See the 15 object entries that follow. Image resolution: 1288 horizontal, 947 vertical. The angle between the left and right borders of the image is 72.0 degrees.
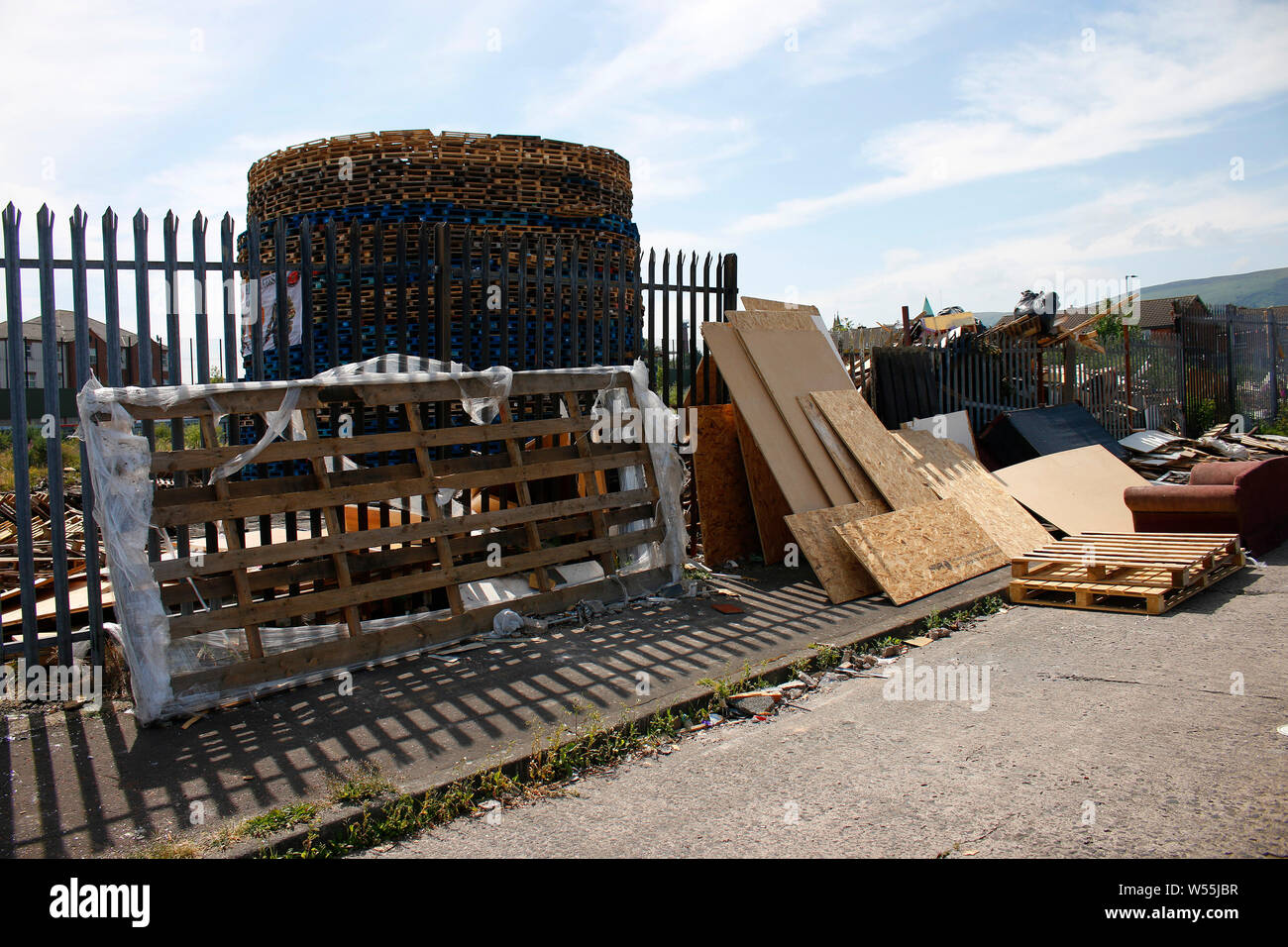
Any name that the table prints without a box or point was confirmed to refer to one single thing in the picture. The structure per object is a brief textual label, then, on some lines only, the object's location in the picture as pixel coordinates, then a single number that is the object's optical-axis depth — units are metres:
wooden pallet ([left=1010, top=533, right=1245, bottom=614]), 7.15
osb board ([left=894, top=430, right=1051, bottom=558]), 9.09
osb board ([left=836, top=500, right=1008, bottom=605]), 7.43
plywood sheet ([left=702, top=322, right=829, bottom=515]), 8.23
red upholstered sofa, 8.70
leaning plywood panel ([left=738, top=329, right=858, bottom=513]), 8.58
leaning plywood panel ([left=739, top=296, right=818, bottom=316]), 9.70
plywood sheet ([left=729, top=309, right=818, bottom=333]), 9.14
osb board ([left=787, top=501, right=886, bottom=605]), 7.34
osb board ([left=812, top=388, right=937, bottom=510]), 8.70
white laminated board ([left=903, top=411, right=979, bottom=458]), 11.12
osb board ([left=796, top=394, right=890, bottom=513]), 8.57
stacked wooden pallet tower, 9.90
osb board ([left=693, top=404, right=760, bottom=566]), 8.73
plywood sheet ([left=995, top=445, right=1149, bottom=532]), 9.89
